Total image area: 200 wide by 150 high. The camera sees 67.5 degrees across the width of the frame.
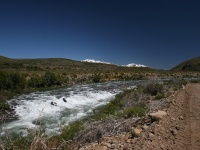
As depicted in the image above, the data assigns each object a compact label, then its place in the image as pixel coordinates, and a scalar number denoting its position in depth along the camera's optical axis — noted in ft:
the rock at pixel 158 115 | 16.44
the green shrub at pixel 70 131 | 17.91
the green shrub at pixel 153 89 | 39.75
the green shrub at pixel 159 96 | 33.96
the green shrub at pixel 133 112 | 19.88
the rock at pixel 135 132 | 13.70
